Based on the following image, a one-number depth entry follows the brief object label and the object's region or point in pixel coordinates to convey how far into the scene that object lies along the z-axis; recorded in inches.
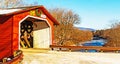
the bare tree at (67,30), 812.3
